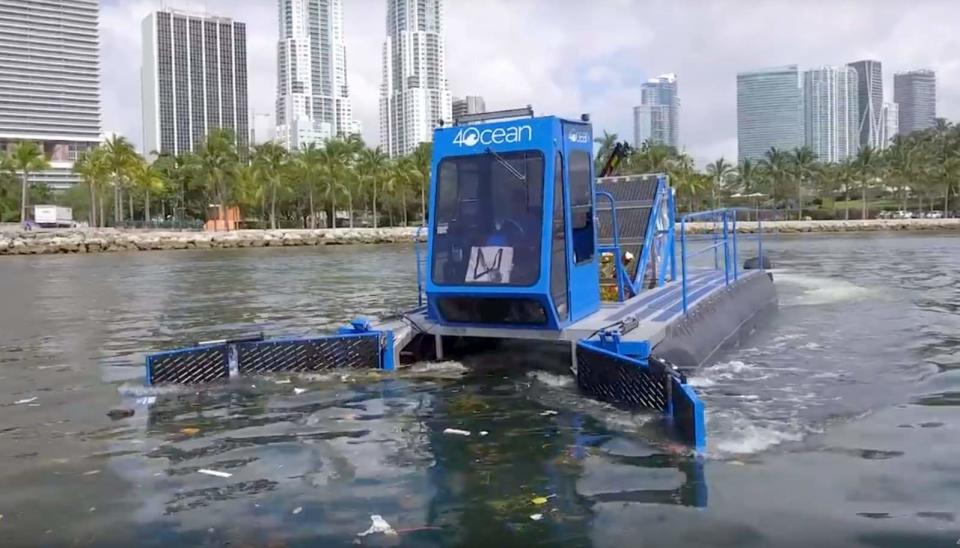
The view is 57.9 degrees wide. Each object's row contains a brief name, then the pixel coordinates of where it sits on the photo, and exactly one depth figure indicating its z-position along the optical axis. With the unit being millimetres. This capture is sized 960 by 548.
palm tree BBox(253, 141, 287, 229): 83938
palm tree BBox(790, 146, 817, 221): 111812
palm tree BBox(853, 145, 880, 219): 109188
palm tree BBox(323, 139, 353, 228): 89000
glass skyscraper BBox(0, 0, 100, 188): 172125
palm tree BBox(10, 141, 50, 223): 78812
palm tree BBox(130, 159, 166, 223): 81312
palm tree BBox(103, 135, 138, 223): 79500
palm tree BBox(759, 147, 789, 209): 112950
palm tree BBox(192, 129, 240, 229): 83125
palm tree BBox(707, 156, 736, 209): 112788
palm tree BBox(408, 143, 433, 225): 90375
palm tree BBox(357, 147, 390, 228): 91500
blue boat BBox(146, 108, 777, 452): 9602
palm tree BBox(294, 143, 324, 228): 86250
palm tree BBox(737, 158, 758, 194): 114625
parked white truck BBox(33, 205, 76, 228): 86562
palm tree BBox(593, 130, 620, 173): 78750
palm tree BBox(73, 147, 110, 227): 79625
